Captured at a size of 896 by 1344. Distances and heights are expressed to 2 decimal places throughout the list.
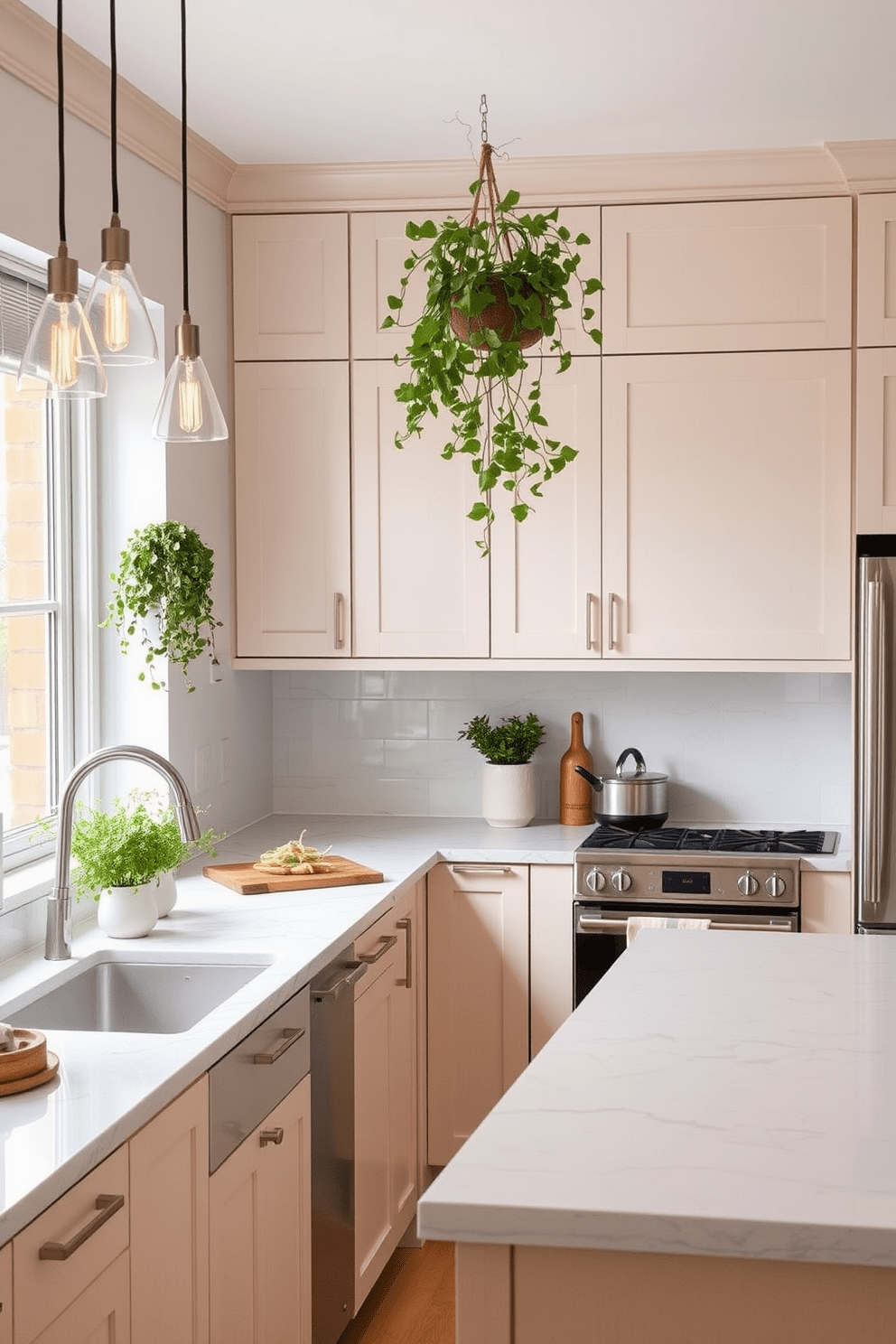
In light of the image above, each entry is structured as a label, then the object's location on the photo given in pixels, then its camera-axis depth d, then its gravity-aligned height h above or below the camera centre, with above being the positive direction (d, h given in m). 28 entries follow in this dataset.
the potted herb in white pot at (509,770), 4.07 -0.40
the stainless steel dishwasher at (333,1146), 2.78 -1.05
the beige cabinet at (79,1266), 1.61 -0.77
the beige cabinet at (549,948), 3.71 -0.84
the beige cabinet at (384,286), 3.84 +0.94
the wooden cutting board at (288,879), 3.30 -0.59
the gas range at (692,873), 3.62 -0.63
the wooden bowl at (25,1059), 1.92 -0.58
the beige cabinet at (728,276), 3.71 +0.93
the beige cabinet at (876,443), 3.67 +0.48
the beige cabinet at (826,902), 3.62 -0.70
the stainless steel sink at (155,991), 2.71 -0.70
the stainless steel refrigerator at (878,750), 3.50 -0.30
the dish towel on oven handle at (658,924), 2.65 -0.61
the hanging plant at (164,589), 3.29 +0.10
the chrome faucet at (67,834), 2.64 -0.38
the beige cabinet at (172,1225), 1.94 -0.85
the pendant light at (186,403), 1.94 +0.31
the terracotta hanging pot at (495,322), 2.50 +0.55
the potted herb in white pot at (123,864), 2.82 -0.47
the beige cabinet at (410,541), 3.91 +0.24
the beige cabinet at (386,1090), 3.11 -1.08
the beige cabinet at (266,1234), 2.26 -1.04
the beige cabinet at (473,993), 3.74 -0.96
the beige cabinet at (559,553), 3.84 +0.21
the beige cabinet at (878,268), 3.67 +0.93
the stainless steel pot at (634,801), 3.95 -0.48
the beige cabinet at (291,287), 3.91 +0.95
